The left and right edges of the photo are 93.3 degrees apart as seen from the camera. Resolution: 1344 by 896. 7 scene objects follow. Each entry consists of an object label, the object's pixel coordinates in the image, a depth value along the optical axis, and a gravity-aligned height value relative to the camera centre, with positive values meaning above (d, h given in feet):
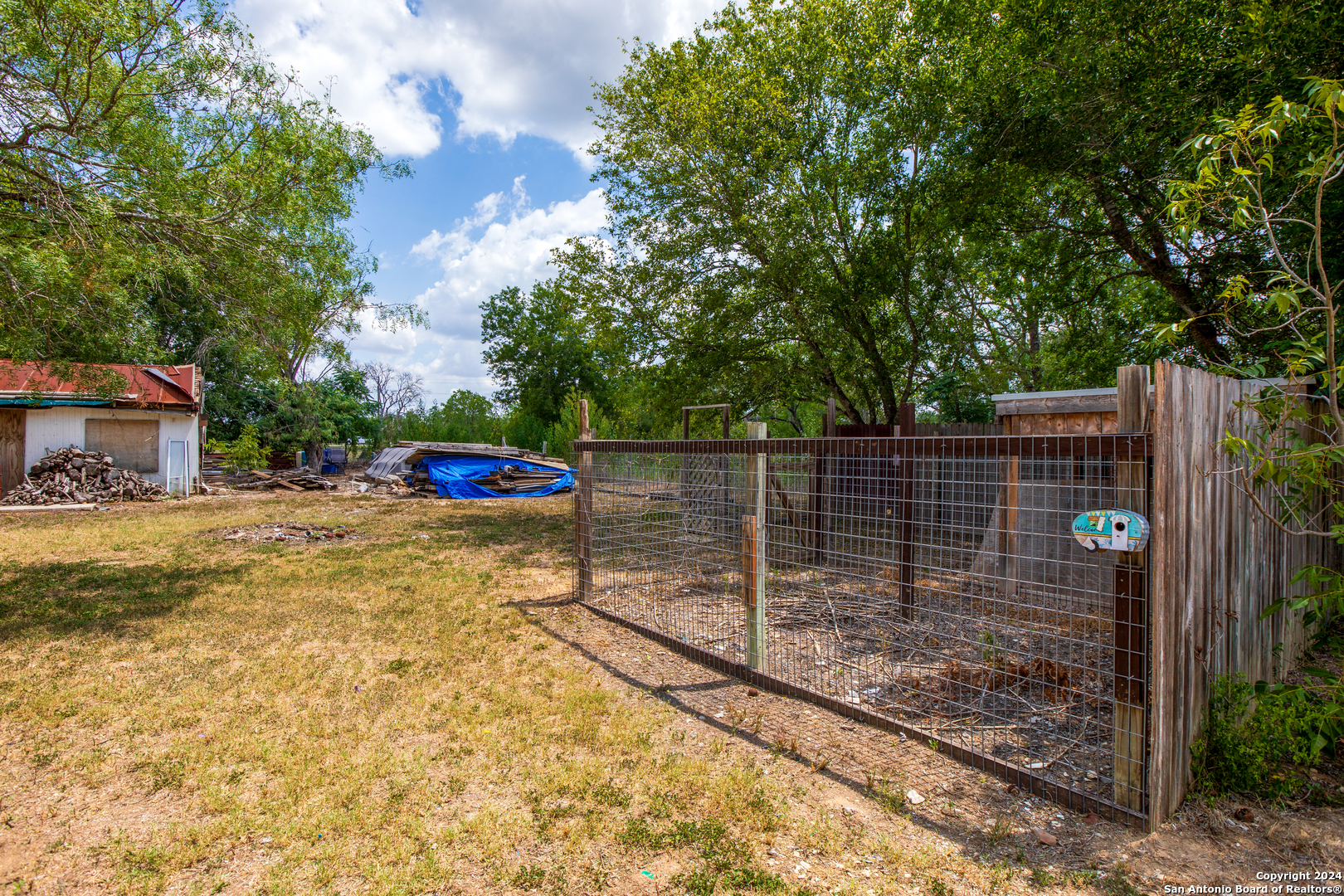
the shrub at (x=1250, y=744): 8.74 -3.96
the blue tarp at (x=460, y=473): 59.31 -2.08
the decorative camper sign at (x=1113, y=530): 7.95 -0.91
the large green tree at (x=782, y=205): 33.81 +14.16
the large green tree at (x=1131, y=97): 17.76 +12.18
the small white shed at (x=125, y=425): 51.31 +1.88
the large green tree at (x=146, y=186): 17.76 +8.49
